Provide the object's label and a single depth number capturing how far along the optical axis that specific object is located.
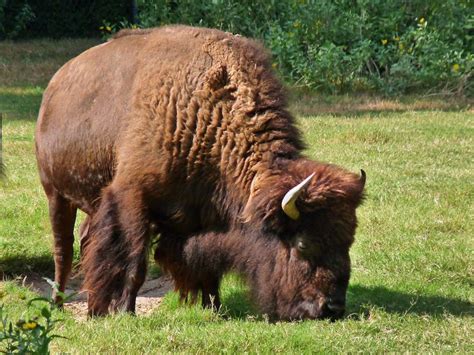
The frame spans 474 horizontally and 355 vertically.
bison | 12.69
